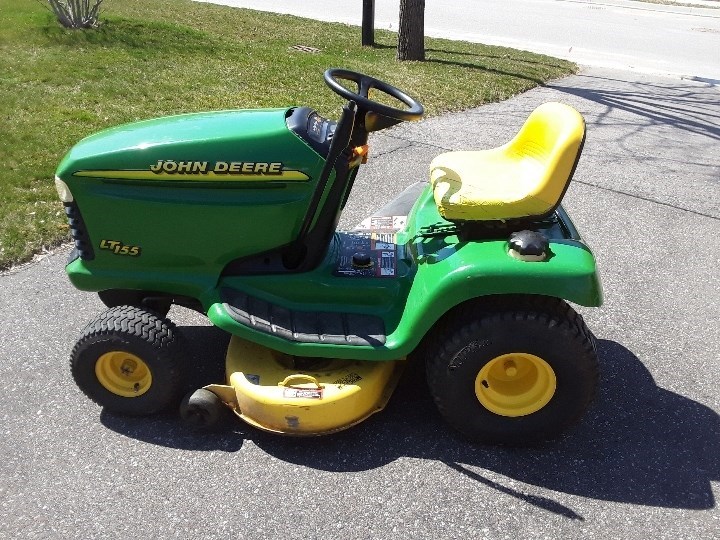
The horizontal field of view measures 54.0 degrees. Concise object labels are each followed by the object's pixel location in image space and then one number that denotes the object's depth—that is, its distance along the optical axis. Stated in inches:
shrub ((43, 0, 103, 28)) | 358.3
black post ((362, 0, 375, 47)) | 390.0
